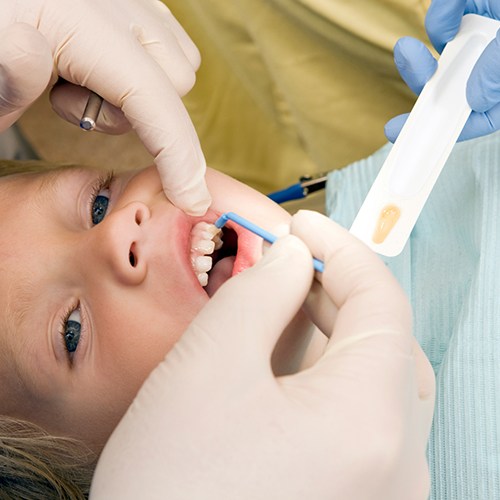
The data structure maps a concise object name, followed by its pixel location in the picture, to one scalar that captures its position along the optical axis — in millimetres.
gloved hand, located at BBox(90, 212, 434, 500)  352
